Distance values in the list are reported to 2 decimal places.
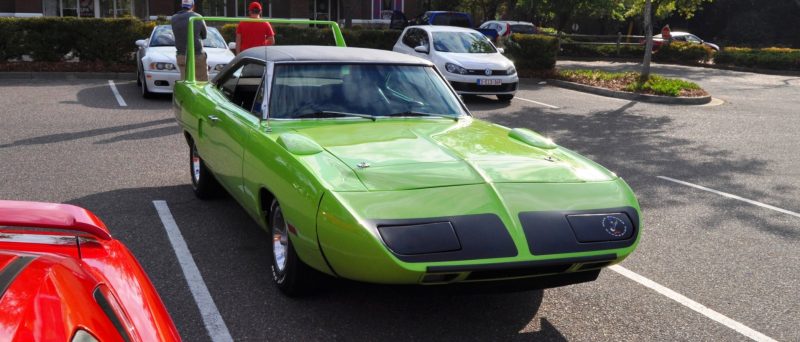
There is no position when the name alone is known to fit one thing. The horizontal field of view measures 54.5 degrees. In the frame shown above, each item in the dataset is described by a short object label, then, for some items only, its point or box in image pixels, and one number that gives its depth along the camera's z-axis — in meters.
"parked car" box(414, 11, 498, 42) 29.47
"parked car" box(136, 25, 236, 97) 13.09
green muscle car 3.50
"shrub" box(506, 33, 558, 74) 20.19
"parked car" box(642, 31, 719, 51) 35.47
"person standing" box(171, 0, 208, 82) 10.84
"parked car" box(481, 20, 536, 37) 28.38
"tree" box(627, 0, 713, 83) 18.25
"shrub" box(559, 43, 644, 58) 31.45
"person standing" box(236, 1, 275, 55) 10.95
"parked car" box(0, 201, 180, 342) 1.76
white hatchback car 14.69
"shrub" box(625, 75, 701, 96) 16.69
